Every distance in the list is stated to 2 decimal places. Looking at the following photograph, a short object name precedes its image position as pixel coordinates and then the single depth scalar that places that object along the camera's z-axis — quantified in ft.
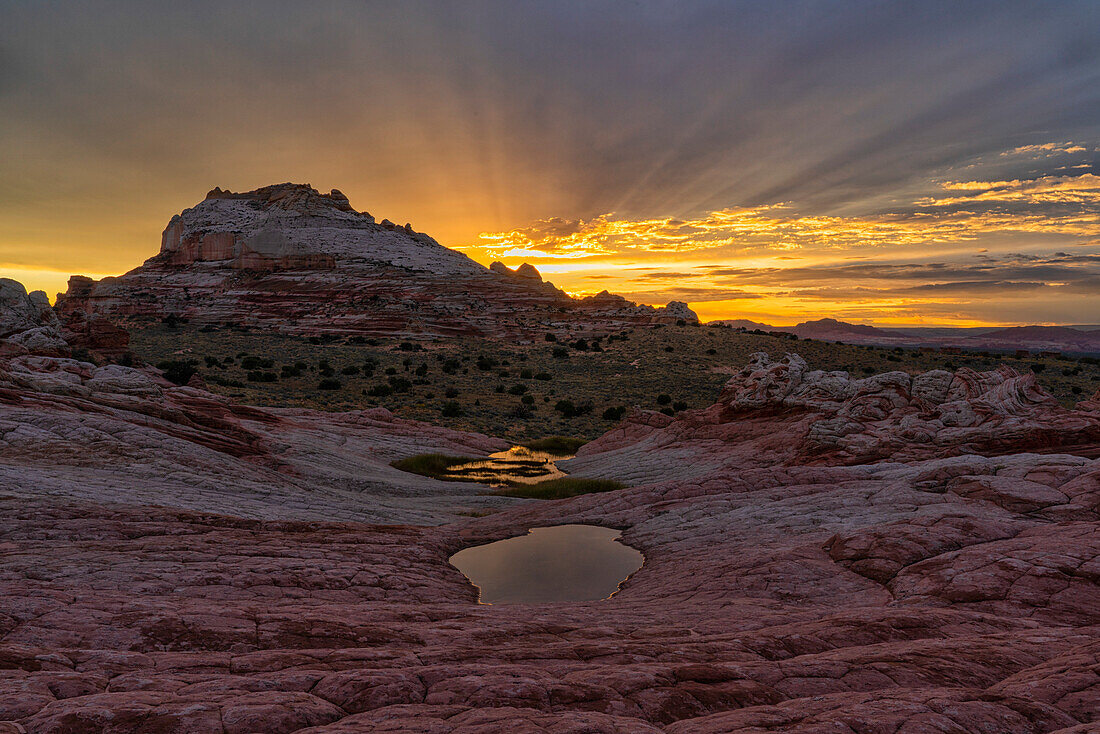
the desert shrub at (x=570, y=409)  187.93
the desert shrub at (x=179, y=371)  148.56
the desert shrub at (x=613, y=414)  185.94
